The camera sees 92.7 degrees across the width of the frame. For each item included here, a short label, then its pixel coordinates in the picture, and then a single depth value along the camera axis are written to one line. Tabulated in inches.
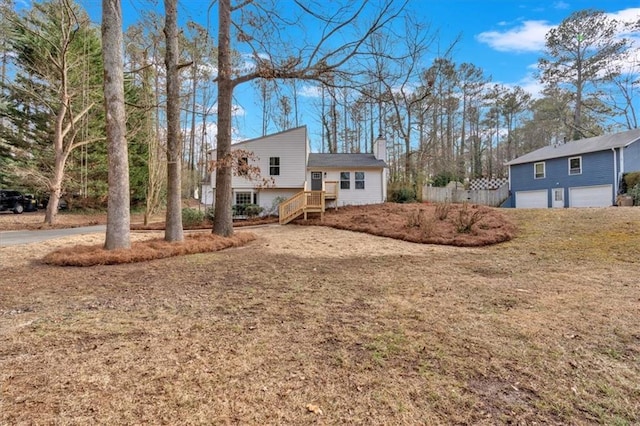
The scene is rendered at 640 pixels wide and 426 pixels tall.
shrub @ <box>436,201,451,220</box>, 443.5
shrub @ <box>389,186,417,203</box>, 774.5
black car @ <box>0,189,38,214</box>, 699.4
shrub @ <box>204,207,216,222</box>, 623.6
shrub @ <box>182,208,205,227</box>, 592.7
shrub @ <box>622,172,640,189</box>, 631.7
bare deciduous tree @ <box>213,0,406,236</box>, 260.4
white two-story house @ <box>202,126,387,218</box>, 709.3
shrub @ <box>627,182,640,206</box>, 569.5
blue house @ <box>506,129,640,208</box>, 671.1
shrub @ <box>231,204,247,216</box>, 710.5
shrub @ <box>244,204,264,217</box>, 706.8
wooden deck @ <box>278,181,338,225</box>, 585.0
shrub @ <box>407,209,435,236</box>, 394.3
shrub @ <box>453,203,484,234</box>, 380.8
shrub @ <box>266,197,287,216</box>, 720.3
